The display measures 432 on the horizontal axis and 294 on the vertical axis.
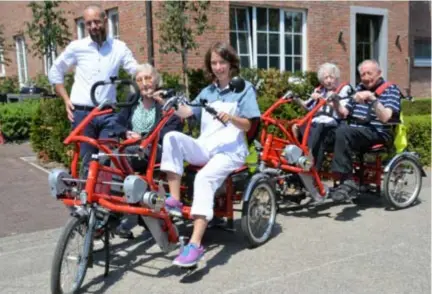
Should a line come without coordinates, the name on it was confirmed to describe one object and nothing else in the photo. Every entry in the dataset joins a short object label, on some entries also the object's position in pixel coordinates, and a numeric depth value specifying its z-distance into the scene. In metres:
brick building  12.83
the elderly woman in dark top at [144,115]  4.80
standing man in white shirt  4.88
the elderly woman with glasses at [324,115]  6.14
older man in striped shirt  5.80
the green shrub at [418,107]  14.84
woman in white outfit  4.29
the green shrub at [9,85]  19.41
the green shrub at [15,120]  12.03
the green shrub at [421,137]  8.97
